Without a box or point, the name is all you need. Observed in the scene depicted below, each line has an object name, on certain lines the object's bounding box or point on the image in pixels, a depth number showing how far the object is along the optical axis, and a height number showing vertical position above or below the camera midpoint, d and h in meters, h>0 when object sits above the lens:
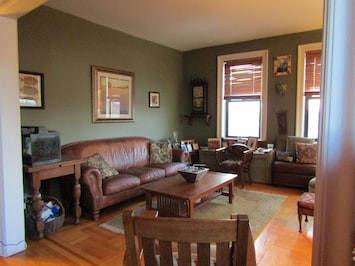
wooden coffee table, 2.83 -0.84
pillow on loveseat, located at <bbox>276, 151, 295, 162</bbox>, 4.65 -0.68
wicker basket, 2.75 -1.15
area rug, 3.07 -1.22
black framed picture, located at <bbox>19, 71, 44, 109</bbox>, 3.27 +0.33
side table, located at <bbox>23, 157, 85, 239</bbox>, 2.68 -0.63
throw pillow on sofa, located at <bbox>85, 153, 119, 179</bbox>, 3.47 -0.64
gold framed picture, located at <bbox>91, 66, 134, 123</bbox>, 4.22 +0.35
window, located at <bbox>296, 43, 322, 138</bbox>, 4.79 +0.51
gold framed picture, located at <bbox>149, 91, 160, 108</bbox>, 5.30 +0.35
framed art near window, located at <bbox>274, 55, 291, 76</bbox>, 4.94 +0.98
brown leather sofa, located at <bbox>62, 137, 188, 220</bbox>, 3.21 -0.80
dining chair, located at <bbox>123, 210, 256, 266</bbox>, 0.83 -0.38
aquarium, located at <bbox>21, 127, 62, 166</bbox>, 2.73 -0.33
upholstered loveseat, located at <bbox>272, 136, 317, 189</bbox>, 4.41 -0.78
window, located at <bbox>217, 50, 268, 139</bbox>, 5.27 +0.47
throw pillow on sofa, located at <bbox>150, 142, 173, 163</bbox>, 4.65 -0.65
